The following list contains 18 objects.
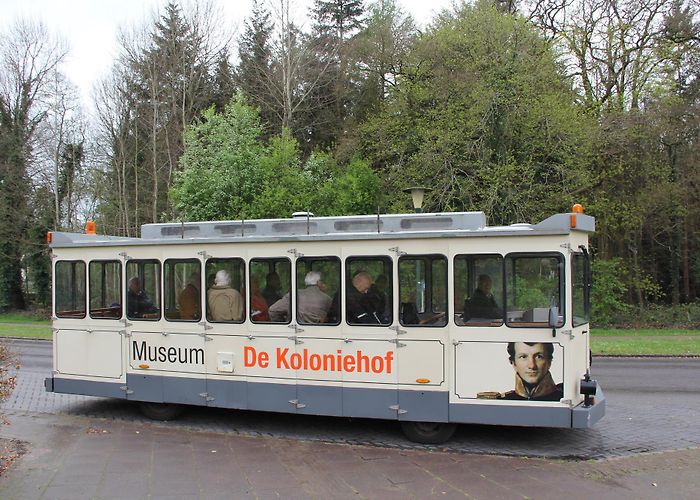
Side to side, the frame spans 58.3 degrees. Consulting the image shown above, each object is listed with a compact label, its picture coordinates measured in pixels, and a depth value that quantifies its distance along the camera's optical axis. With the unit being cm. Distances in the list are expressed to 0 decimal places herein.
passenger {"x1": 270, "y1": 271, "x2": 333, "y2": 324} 845
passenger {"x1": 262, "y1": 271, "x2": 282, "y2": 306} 871
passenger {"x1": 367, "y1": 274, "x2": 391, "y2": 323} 811
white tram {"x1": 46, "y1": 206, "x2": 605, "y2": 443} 758
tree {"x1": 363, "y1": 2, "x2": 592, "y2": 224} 2211
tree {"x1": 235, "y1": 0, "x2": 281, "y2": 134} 3285
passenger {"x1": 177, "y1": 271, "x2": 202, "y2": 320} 916
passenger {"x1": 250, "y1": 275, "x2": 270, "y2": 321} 876
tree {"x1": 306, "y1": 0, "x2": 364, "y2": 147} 3189
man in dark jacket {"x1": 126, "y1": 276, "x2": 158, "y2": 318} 949
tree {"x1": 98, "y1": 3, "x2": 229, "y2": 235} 3394
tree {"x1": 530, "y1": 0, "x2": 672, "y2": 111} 2783
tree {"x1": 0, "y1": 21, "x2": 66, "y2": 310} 3788
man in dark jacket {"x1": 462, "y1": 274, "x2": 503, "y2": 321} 771
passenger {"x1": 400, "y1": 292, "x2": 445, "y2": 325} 796
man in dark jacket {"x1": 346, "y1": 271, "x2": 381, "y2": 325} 821
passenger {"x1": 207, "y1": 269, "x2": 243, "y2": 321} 892
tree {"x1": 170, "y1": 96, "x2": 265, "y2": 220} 2575
